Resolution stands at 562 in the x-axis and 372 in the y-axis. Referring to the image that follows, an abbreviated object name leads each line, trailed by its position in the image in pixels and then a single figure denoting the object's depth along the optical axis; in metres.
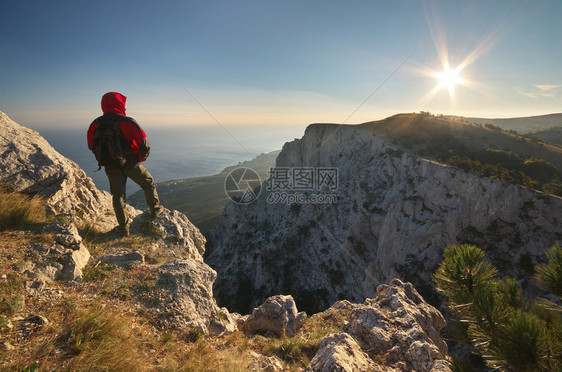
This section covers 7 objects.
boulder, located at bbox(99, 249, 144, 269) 5.52
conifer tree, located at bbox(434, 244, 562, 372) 2.58
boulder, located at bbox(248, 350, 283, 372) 4.16
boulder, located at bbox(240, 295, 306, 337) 6.93
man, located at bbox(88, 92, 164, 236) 5.73
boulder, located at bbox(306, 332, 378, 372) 3.88
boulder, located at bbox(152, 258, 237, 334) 4.79
